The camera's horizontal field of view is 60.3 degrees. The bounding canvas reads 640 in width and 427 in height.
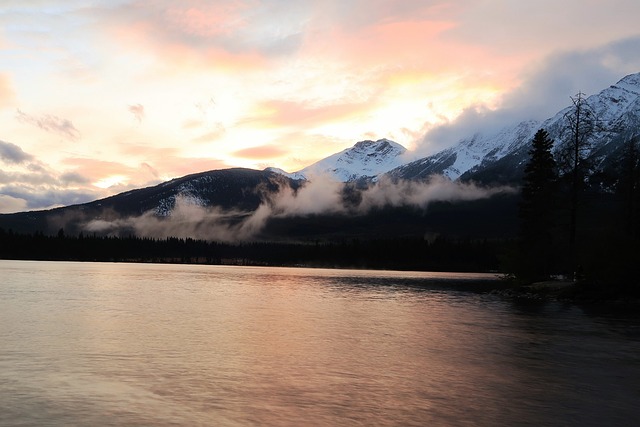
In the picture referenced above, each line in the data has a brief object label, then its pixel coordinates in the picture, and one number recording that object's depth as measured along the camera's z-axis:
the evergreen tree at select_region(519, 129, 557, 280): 92.69
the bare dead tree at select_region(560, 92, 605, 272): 76.19
